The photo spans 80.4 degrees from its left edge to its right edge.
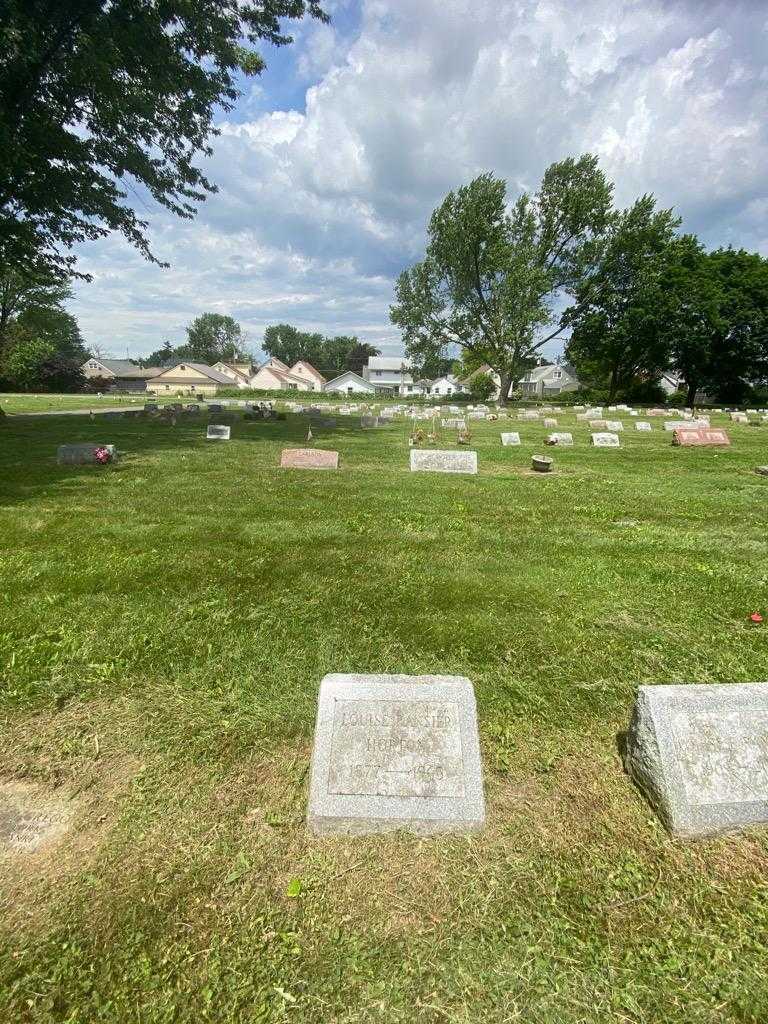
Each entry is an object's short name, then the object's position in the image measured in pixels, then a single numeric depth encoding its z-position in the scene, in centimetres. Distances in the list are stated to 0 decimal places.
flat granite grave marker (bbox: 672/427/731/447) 1630
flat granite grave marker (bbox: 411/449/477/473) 1115
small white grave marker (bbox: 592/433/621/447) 1622
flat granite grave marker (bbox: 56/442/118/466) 1085
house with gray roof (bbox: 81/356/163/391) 8650
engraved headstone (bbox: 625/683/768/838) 241
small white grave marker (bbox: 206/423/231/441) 1619
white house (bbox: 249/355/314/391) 8900
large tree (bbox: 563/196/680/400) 4212
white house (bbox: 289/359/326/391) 9681
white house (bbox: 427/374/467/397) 9244
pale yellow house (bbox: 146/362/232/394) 8512
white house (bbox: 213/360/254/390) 9952
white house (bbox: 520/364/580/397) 8400
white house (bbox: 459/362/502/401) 6936
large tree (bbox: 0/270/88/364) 3025
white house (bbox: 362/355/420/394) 9581
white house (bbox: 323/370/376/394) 8781
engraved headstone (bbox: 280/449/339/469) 1127
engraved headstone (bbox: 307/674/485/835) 238
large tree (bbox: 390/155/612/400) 4069
